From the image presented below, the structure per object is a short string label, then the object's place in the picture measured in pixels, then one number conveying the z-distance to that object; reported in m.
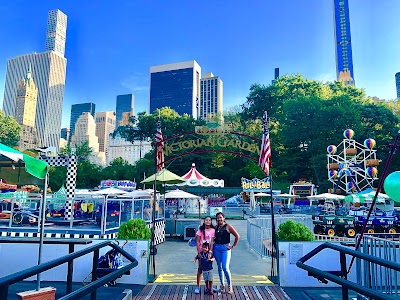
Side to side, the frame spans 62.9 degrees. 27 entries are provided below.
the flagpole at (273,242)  7.68
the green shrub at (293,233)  7.61
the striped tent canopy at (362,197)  19.56
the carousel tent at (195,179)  22.34
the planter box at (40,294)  5.13
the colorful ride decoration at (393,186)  5.88
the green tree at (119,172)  55.72
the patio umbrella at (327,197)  24.01
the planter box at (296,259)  7.27
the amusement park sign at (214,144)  12.31
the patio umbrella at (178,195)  16.34
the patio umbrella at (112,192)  20.35
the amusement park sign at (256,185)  31.91
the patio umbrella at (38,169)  5.45
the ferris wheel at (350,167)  33.53
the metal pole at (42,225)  5.40
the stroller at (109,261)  6.97
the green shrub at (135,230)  7.83
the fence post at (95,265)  4.65
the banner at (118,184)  35.60
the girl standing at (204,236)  6.37
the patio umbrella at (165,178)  12.77
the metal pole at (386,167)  6.12
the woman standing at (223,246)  6.46
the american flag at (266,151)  9.91
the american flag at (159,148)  10.47
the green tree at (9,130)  66.99
